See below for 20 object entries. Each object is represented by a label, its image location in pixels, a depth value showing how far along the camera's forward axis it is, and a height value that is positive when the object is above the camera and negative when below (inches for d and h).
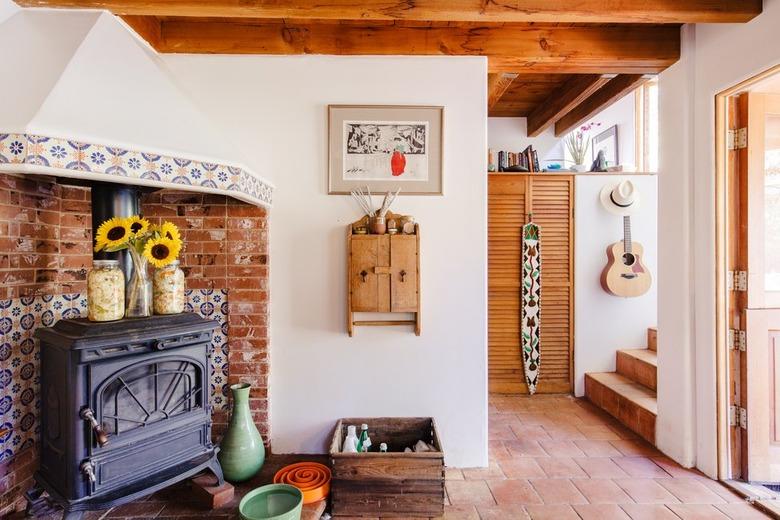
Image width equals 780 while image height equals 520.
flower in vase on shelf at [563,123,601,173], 135.5 +39.2
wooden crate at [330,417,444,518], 70.5 -40.6
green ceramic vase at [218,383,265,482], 75.4 -36.2
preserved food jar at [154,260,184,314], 68.3 -5.0
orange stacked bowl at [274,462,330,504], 71.0 -41.4
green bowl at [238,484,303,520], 64.9 -40.6
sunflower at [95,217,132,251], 62.0 +4.3
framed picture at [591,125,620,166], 152.2 +44.4
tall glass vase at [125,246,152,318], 65.5 -5.1
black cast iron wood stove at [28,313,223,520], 57.4 -23.6
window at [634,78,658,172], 142.3 +47.3
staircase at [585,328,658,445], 100.8 -38.6
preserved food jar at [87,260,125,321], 61.9 -4.7
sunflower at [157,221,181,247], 65.1 +4.9
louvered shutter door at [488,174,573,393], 129.5 -5.6
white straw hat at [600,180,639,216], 127.6 +19.4
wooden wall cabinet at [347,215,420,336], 82.7 -2.9
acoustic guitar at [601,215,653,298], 128.0 -4.7
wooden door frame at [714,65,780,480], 81.7 -7.9
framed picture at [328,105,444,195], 87.7 +24.1
